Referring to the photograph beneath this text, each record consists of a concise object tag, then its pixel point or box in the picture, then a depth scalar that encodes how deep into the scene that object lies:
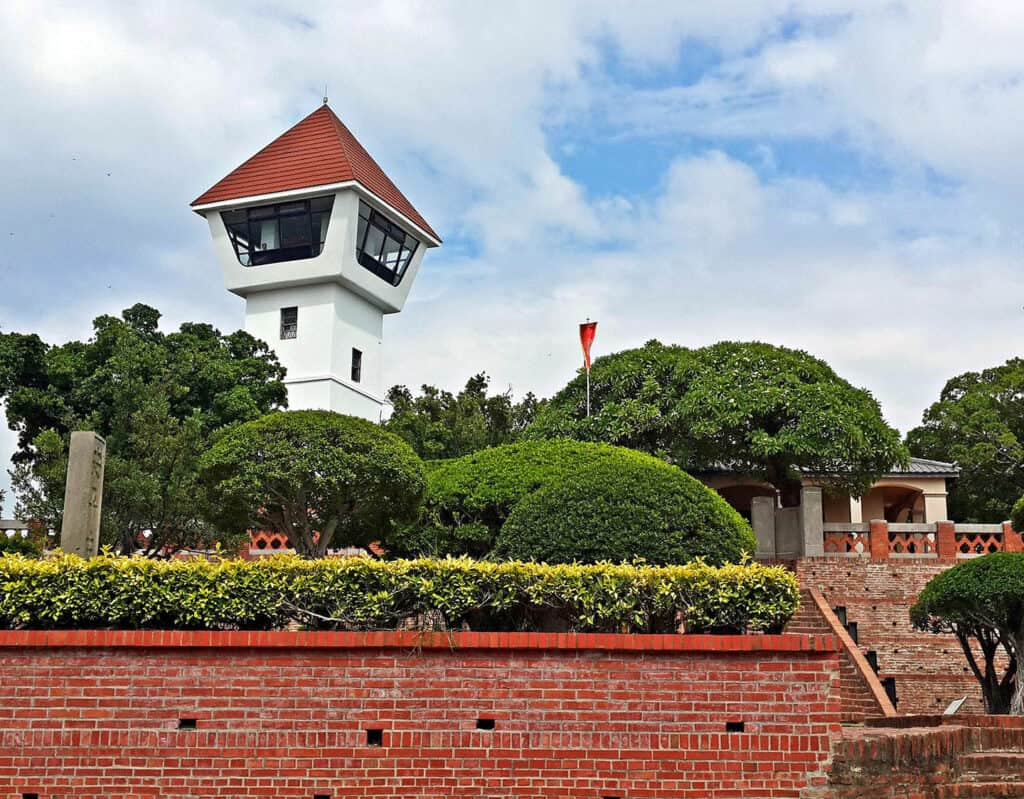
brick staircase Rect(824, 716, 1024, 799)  8.70
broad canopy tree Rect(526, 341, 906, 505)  23.44
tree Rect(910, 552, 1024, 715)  14.85
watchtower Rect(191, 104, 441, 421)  36.53
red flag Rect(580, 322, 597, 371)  27.30
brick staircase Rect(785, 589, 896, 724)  14.97
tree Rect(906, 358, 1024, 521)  33.06
